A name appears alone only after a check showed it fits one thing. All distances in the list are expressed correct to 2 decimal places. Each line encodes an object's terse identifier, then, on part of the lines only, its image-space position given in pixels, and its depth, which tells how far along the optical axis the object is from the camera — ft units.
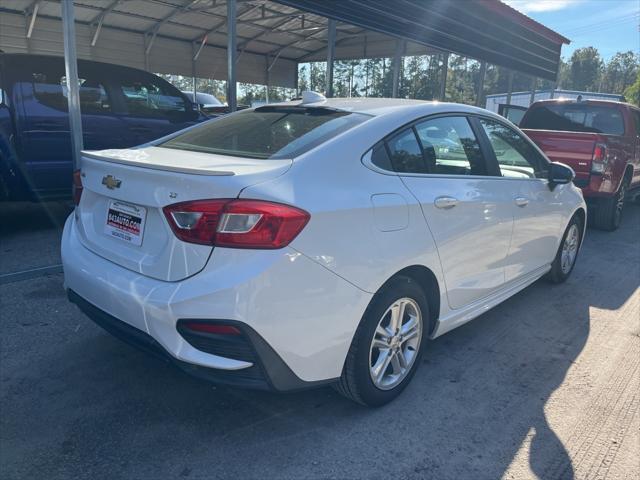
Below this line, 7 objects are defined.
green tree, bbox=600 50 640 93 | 327.67
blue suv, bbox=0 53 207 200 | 18.10
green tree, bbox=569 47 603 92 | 333.01
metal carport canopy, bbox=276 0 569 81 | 26.63
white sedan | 6.93
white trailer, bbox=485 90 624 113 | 116.06
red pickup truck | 22.20
